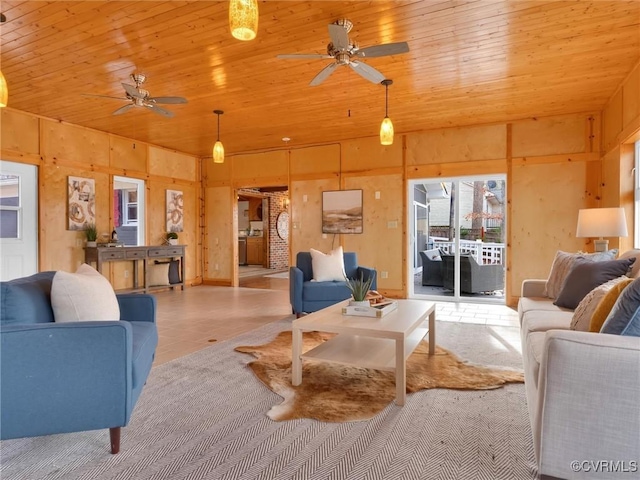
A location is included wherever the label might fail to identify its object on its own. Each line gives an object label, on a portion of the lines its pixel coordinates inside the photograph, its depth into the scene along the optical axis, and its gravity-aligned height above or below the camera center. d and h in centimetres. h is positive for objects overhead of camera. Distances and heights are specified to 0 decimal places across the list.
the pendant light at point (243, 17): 193 +107
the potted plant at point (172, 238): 769 -11
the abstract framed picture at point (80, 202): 614 +48
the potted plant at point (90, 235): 627 -5
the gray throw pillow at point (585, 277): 286 -33
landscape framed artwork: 718 +40
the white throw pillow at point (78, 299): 208 -36
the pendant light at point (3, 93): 270 +96
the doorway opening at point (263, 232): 1264 +1
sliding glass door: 639 +1
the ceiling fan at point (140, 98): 419 +147
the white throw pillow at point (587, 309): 207 -42
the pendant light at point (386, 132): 406 +104
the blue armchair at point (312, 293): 482 -75
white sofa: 145 -66
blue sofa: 175 -65
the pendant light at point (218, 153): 495 +102
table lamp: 397 +10
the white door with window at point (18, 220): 540 +17
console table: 624 -40
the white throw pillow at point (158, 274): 732 -80
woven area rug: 179 -109
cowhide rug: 240 -108
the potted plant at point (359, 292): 312 -48
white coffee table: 248 -82
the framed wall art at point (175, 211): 790 +44
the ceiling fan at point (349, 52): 289 +141
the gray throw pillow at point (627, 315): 160 -34
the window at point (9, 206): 541 +36
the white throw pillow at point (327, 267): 507 -45
